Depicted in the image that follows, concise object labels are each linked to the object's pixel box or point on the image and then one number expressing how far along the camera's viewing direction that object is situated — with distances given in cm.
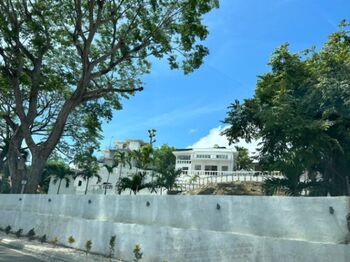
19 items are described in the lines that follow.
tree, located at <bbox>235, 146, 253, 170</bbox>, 4865
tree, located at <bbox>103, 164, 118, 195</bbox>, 4256
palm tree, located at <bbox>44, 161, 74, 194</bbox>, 4497
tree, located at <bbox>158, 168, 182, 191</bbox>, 2908
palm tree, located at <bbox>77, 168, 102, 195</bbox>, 4295
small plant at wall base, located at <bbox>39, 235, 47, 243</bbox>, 1449
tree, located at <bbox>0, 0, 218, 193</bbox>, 1900
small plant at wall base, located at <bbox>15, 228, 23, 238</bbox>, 1606
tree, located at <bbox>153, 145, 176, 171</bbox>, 5907
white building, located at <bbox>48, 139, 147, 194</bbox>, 4261
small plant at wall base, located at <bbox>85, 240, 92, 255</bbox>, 1177
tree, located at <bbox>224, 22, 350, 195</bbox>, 1706
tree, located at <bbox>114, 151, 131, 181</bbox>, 4622
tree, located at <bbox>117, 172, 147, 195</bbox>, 2742
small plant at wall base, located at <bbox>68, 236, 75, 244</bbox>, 1309
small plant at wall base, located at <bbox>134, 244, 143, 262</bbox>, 994
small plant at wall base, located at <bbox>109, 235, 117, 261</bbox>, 1111
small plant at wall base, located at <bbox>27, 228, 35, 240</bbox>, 1525
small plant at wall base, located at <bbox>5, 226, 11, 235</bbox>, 1714
